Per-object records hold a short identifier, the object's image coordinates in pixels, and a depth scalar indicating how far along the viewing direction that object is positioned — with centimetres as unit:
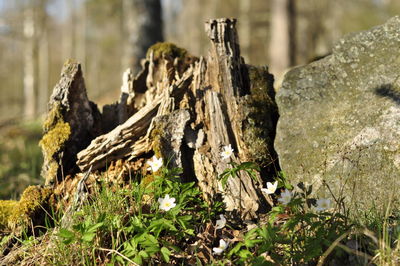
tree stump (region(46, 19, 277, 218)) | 305
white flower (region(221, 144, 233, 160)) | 290
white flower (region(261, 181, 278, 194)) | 265
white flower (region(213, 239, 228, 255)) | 226
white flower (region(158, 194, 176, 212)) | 245
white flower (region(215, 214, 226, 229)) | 259
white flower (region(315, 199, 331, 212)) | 261
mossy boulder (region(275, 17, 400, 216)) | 292
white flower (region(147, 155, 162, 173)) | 287
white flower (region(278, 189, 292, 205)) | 257
